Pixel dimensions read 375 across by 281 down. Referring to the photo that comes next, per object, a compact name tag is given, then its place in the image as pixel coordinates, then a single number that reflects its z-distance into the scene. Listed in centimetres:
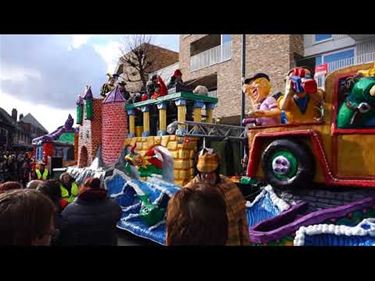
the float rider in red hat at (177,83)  491
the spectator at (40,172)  585
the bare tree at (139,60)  1050
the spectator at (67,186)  394
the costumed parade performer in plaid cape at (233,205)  210
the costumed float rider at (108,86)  646
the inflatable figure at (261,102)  379
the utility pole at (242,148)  504
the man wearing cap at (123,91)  593
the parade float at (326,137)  299
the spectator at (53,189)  242
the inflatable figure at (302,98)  336
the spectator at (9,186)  217
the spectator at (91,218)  207
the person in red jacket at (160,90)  520
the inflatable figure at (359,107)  292
